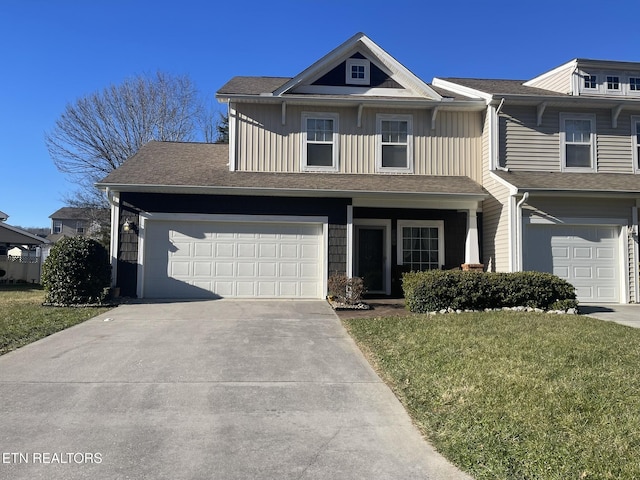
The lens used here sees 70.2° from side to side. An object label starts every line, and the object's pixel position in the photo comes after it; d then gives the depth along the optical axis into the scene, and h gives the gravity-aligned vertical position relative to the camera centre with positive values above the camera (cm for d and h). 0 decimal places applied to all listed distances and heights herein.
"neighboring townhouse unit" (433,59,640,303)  1226 +252
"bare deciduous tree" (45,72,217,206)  2520 +750
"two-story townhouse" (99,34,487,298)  1234 +188
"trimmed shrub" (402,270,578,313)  1002 -61
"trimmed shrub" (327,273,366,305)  1097 -67
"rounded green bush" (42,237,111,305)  1098 -41
